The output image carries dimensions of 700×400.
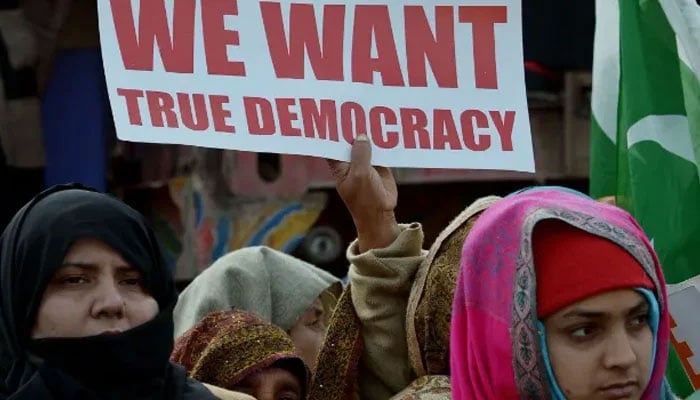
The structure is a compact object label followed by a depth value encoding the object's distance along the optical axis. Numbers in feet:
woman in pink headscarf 11.49
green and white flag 13.98
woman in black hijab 12.38
